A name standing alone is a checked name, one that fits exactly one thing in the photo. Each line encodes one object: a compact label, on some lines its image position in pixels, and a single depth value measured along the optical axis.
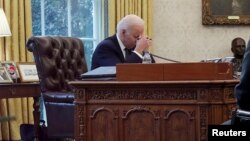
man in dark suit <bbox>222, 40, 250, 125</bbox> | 2.75
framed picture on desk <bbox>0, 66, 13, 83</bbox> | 8.70
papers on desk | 5.40
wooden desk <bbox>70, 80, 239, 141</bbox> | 4.91
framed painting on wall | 12.68
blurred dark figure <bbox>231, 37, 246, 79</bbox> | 12.50
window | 11.08
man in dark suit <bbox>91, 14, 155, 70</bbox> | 8.25
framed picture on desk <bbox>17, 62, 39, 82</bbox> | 9.03
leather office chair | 7.60
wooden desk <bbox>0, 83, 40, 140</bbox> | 8.45
